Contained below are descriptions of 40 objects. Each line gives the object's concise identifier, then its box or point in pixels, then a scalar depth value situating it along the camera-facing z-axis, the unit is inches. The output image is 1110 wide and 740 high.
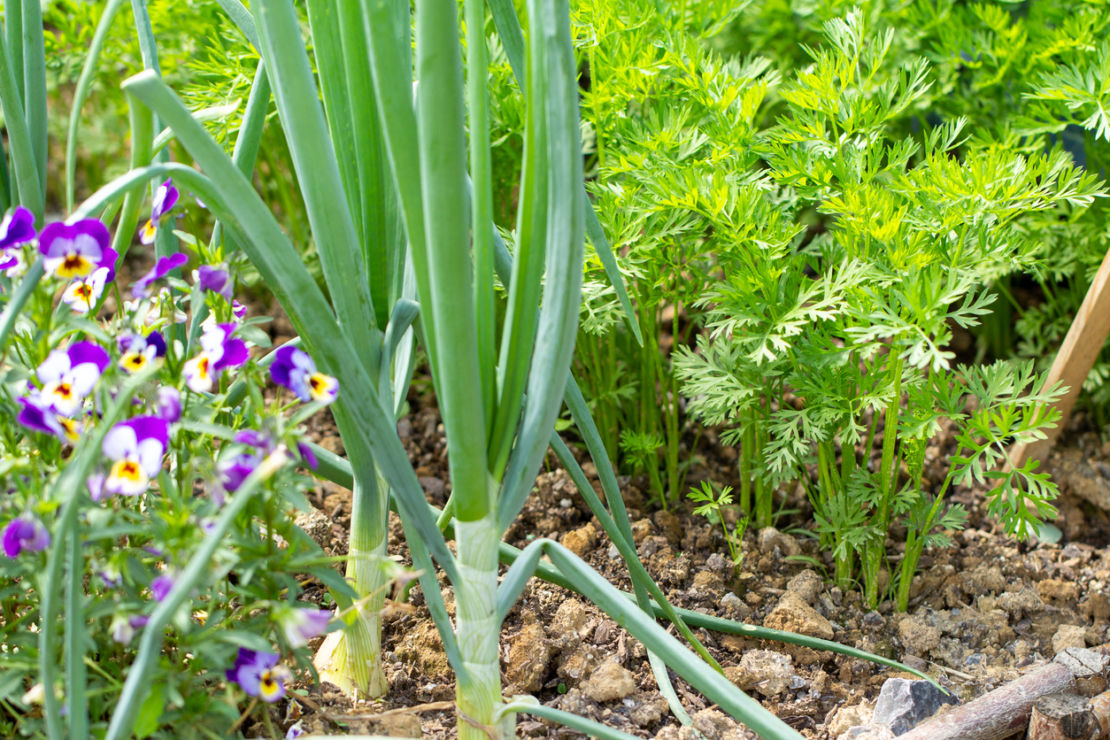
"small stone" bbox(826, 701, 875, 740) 45.8
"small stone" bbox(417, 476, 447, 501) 53.8
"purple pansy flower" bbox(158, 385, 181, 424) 40.0
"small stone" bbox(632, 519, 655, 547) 51.8
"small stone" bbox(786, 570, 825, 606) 49.7
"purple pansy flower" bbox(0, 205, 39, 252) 41.6
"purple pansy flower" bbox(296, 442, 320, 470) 41.6
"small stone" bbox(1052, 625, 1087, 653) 48.4
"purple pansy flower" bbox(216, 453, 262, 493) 40.5
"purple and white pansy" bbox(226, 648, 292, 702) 40.5
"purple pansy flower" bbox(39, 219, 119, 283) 40.6
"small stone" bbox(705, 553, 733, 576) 50.7
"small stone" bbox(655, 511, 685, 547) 52.3
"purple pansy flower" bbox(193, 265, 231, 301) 41.6
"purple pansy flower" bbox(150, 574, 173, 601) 39.6
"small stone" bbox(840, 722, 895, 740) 45.1
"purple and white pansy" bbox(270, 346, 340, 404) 40.9
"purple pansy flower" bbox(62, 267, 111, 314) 42.3
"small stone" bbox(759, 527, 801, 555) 51.3
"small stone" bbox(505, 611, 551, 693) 46.3
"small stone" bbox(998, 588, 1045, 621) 49.8
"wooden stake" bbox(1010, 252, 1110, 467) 51.3
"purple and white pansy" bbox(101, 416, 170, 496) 39.8
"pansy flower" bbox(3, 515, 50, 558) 39.6
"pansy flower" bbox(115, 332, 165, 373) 41.0
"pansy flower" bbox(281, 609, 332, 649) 39.3
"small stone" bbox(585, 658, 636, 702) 45.9
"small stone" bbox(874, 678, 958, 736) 45.5
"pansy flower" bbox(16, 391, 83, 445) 40.1
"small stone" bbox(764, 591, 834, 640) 48.3
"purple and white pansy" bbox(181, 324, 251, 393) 40.9
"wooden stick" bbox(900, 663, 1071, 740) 44.8
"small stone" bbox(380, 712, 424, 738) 43.9
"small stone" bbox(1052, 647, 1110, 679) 46.8
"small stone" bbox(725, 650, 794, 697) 46.7
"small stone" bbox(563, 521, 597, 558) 51.0
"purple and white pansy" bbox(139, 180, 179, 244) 43.3
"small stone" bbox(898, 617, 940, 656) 48.4
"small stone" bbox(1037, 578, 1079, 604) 50.5
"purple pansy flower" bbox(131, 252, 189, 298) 41.8
